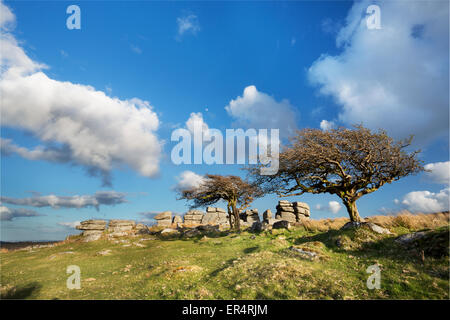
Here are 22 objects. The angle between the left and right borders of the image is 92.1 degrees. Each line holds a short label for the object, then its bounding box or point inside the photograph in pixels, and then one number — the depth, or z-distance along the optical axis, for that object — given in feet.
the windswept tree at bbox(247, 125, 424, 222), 60.18
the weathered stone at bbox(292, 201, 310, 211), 157.79
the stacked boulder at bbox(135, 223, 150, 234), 120.51
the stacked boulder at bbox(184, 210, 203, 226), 169.77
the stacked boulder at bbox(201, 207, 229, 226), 170.28
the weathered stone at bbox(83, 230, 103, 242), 100.12
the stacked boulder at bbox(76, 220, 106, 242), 114.93
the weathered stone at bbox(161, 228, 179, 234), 106.57
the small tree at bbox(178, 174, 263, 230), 100.22
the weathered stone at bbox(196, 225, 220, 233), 102.18
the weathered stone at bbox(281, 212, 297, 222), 153.26
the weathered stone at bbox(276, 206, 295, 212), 155.92
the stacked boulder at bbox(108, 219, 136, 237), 121.19
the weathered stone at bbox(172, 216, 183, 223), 164.90
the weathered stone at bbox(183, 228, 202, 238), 93.66
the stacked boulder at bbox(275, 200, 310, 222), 154.10
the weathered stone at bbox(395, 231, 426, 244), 35.29
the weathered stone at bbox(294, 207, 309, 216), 156.04
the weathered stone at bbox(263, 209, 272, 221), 161.62
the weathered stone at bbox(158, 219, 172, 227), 153.27
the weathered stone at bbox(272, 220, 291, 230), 78.05
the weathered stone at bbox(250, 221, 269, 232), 81.05
